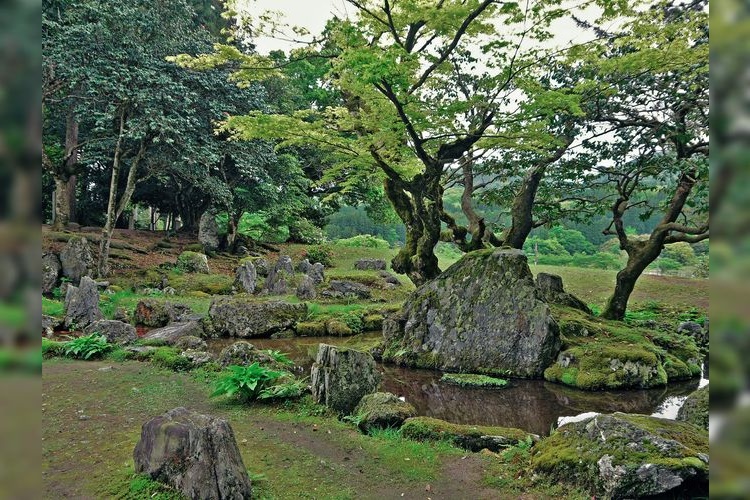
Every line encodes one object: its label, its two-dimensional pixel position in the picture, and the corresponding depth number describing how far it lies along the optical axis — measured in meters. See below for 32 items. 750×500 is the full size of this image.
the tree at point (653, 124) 9.37
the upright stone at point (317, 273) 19.36
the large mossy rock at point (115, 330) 9.87
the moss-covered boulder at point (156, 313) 12.42
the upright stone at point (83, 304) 11.27
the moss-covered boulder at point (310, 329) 12.73
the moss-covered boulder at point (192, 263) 19.47
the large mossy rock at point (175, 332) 9.96
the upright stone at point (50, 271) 14.59
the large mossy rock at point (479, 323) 9.59
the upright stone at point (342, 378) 6.55
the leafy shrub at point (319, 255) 25.84
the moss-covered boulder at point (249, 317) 12.22
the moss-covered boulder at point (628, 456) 3.79
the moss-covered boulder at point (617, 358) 8.82
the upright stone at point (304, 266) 20.34
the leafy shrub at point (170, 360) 8.25
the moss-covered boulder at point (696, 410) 5.33
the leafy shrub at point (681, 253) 30.89
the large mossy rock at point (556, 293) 13.16
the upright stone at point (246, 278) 16.98
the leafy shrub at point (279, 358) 9.06
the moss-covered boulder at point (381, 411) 5.92
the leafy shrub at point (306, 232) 28.48
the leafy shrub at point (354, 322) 13.55
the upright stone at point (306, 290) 16.55
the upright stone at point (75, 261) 15.42
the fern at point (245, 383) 6.54
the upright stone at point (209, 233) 24.39
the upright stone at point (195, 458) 3.68
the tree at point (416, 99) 8.42
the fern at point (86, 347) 8.70
